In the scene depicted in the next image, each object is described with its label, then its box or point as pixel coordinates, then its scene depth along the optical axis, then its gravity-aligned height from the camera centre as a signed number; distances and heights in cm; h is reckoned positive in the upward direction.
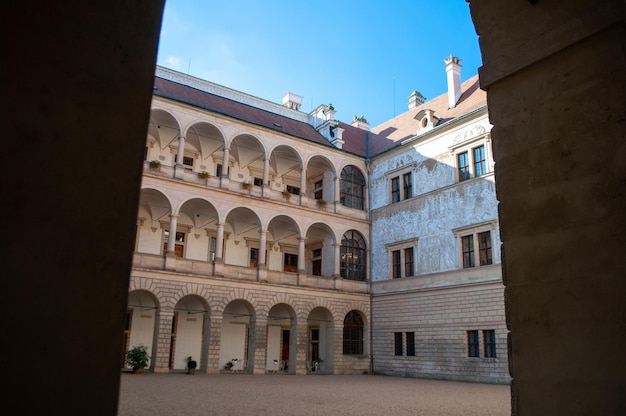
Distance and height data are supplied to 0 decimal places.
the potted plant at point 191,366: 2101 -124
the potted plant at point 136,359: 1991 -94
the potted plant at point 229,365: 2609 -143
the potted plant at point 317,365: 2545 -129
